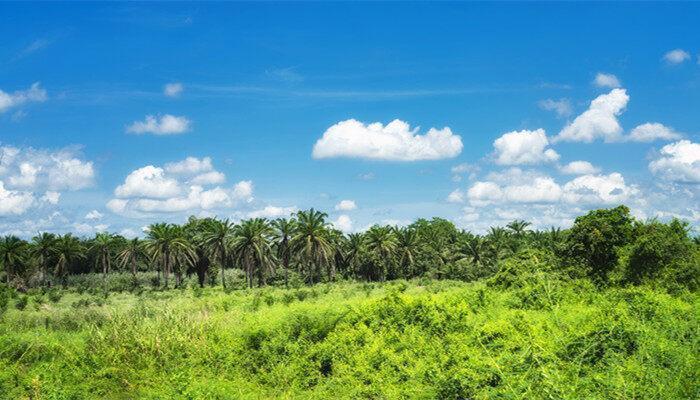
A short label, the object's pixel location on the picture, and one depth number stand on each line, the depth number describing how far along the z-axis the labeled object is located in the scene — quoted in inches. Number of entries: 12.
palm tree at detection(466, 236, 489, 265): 2854.3
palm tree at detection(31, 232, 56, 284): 2679.6
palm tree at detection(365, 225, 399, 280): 2824.8
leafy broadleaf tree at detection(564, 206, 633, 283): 1734.7
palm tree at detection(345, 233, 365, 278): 2995.1
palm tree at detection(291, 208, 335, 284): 2363.4
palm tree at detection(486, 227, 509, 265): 2816.7
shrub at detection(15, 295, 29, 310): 1536.7
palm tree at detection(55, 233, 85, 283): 2706.7
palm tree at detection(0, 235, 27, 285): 2513.5
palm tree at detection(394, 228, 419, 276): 2957.7
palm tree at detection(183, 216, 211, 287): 2684.5
